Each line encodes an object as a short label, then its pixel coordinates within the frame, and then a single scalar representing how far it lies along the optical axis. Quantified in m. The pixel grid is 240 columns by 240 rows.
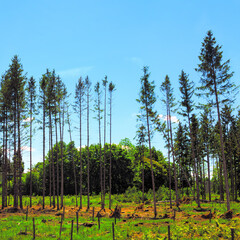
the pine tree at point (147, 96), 27.33
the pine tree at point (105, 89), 33.84
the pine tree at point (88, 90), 32.31
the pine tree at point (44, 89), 32.50
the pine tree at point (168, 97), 30.70
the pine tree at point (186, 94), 31.55
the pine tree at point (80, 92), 32.35
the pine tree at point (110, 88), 34.02
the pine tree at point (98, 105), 32.61
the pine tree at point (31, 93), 32.97
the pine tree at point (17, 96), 28.17
